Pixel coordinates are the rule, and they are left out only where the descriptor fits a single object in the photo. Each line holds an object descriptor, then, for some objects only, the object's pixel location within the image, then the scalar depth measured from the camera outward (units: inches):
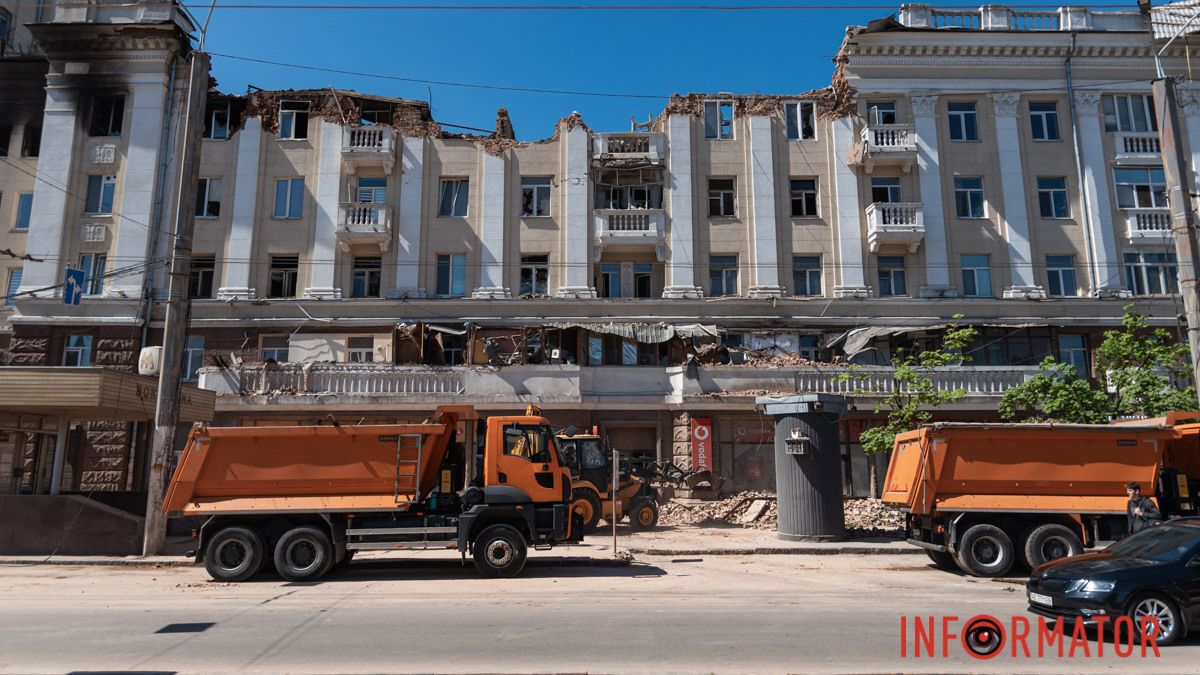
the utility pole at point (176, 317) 689.0
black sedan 343.9
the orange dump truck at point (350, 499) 562.9
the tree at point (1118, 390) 801.6
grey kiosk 774.5
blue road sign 1117.1
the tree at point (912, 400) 828.0
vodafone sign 1082.7
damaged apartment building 1186.0
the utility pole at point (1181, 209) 602.5
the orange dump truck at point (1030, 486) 584.1
